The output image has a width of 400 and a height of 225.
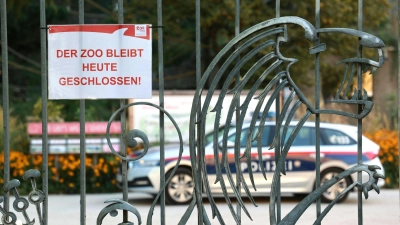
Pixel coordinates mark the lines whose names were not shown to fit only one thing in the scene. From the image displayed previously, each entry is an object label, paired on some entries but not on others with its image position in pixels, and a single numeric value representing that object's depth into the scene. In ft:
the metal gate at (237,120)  21.81
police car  65.05
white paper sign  22.11
